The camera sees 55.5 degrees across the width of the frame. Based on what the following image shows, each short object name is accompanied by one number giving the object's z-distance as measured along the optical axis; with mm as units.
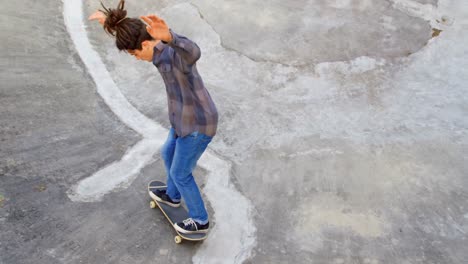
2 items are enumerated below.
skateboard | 3395
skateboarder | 2459
